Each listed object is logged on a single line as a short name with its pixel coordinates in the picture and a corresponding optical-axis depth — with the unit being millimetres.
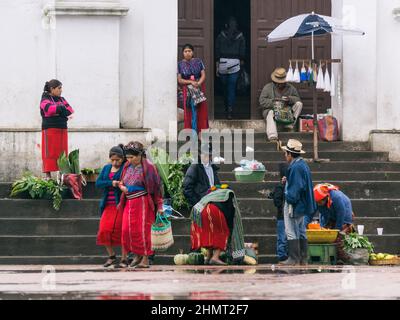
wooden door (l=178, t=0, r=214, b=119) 24766
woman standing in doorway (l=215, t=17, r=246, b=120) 25469
